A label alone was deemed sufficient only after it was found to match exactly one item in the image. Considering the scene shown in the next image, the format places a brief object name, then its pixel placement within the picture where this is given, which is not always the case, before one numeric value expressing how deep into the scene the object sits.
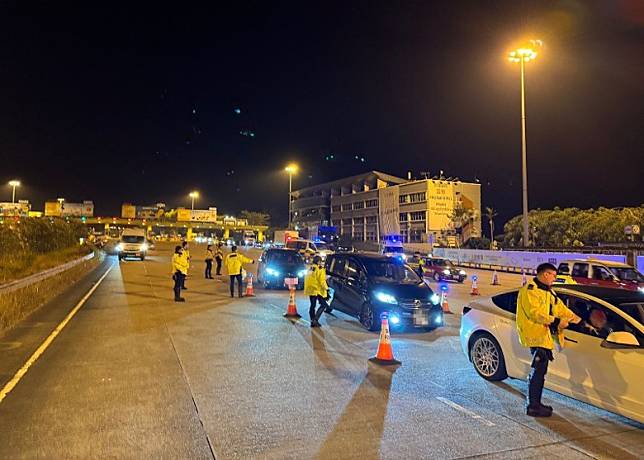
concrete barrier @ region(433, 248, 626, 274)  28.17
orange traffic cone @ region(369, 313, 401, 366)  7.82
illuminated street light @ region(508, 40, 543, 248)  26.66
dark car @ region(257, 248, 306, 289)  18.62
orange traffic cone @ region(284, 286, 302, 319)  12.12
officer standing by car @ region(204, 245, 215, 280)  22.88
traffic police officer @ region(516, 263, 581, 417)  5.29
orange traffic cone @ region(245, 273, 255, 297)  16.46
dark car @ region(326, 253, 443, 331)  10.31
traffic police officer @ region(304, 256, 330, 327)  10.72
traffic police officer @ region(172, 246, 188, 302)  14.84
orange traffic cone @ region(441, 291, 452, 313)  13.56
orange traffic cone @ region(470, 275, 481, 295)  18.61
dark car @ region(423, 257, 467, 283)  24.92
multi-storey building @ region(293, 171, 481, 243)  66.00
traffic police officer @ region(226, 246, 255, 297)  15.70
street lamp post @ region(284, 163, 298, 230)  57.44
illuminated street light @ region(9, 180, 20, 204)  67.19
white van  35.69
